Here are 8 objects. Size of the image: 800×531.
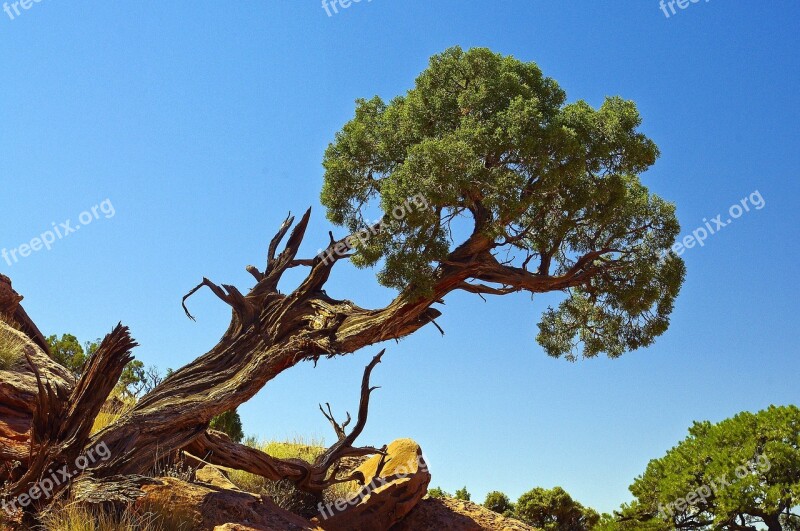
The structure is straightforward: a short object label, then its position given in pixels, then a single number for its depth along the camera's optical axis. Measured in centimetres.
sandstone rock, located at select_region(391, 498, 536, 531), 1576
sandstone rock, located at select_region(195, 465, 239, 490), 1508
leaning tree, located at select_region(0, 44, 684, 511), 1396
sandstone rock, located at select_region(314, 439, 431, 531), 1494
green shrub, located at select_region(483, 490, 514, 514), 2436
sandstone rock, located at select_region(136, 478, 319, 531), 1215
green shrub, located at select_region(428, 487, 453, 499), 2157
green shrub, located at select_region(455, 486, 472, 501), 2330
